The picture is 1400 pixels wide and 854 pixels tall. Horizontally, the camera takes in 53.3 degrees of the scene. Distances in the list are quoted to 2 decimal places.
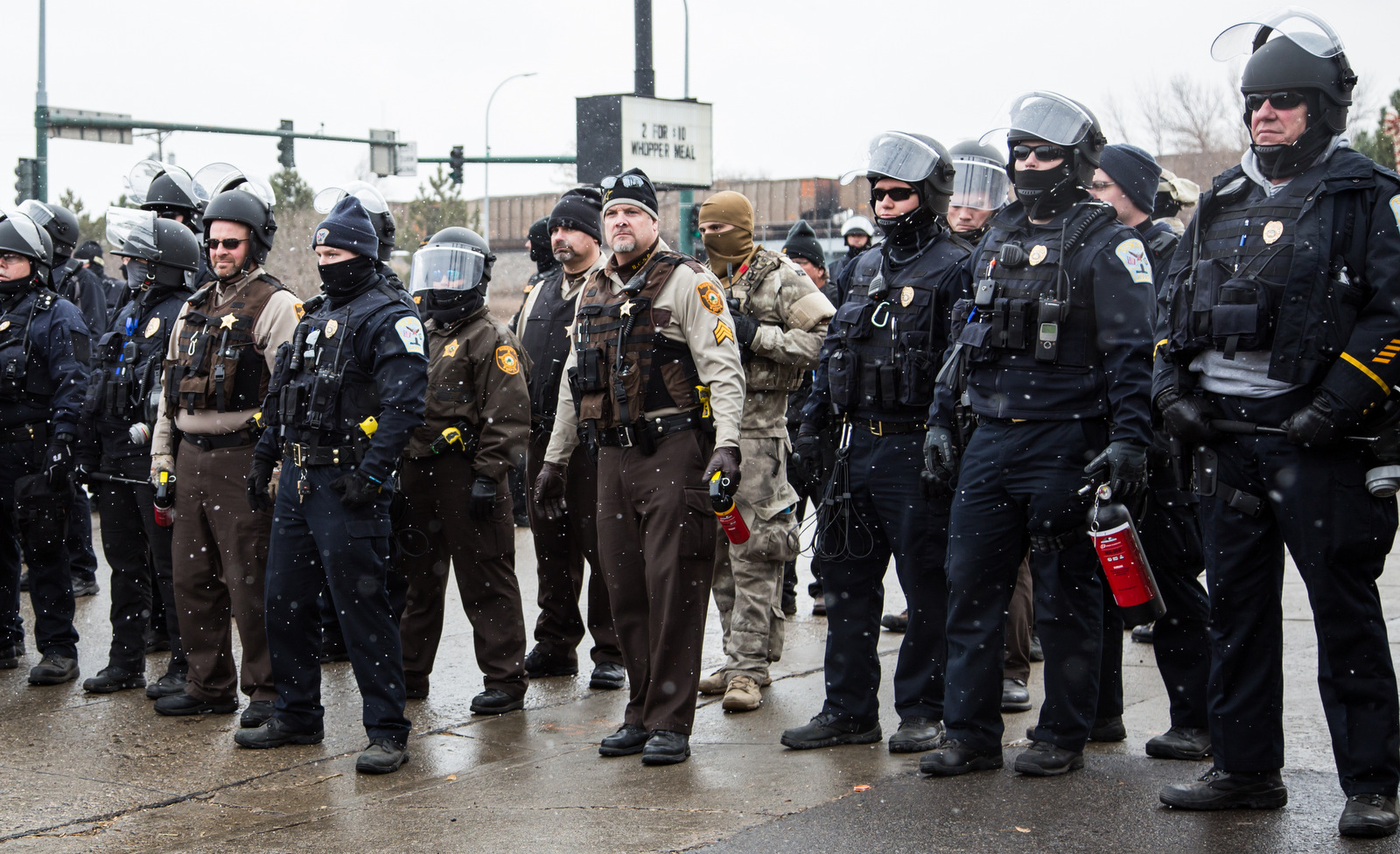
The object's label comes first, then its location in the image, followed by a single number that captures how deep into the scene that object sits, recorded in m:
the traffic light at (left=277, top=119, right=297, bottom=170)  25.55
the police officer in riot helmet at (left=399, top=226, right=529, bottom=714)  6.62
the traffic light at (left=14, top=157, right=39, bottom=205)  19.67
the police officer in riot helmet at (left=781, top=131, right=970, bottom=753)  5.41
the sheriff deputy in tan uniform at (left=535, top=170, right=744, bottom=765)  5.51
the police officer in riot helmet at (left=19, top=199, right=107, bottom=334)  9.11
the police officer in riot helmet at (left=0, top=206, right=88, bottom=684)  7.23
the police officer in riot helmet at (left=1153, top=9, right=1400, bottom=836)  4.10
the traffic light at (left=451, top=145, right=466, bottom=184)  28.03
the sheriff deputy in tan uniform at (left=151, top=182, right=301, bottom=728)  6.36
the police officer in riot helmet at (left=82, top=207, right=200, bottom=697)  6.96
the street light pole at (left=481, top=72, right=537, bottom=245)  51.41
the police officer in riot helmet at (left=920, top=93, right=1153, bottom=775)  4.75
